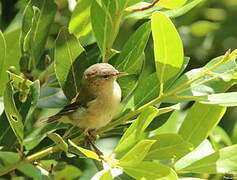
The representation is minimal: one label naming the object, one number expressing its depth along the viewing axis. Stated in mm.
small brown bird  5219
